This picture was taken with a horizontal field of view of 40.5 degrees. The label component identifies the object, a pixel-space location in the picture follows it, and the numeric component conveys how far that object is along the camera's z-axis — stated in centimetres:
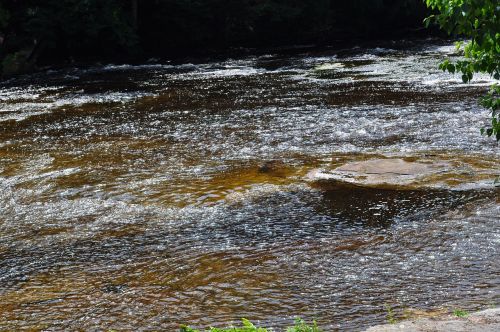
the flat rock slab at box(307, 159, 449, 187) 910
